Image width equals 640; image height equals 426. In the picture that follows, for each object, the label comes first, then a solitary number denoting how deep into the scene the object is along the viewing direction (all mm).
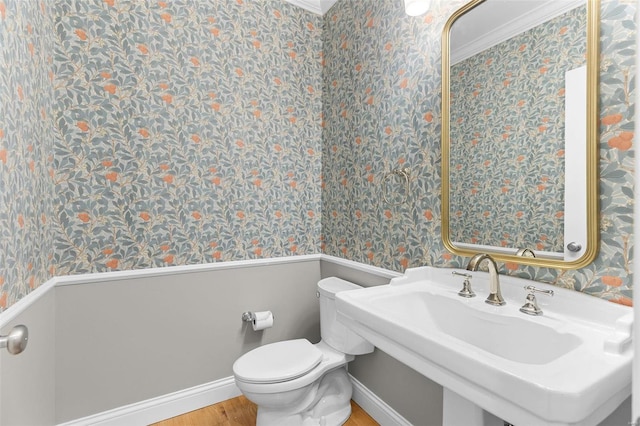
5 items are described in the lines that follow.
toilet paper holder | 1925
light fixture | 1399
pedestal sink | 612
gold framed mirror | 976
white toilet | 1446
